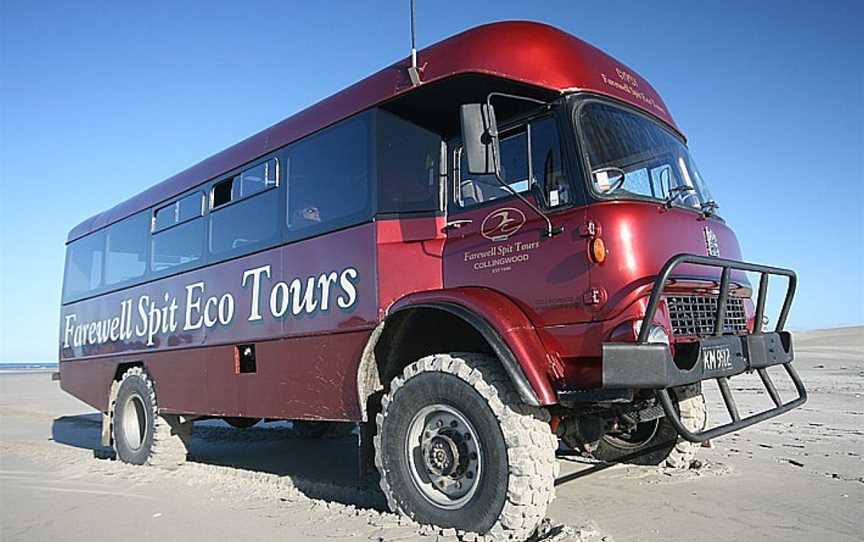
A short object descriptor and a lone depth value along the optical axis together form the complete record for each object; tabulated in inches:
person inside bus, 226.5
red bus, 156.8
